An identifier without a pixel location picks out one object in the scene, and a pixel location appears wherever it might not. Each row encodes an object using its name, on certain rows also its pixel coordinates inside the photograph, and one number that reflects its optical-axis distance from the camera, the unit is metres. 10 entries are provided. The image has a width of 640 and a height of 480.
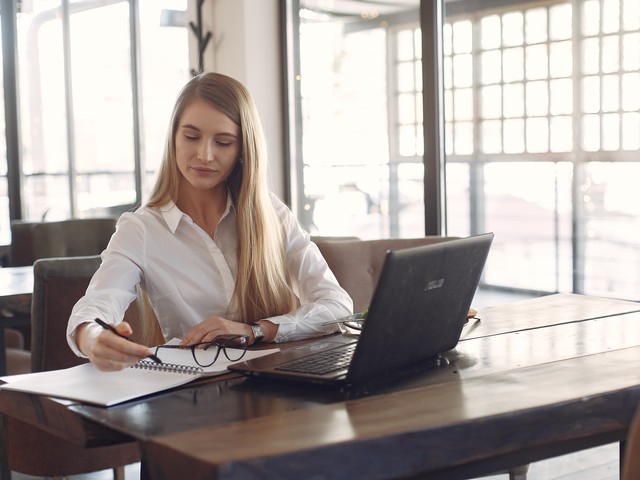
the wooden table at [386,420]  1.08
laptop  1.36
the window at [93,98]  5.79
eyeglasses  1.63
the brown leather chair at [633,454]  0.88
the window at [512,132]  3.11
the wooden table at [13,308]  2.62
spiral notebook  1.38
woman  2.02
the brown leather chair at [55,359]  2.11
